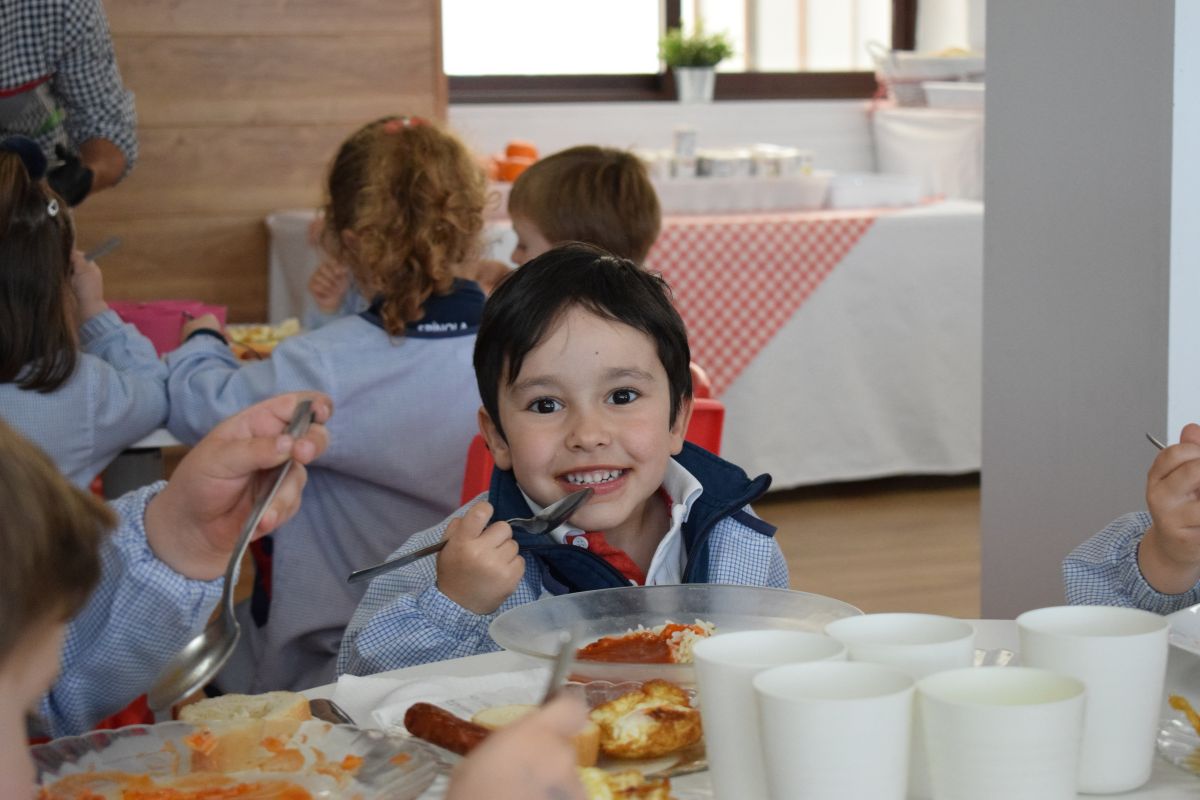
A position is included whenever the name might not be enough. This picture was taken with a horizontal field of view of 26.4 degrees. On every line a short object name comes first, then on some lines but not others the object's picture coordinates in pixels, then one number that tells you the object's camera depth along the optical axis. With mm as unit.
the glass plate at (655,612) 1514
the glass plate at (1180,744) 1330
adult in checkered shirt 3316
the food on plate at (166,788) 1325
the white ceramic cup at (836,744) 1165
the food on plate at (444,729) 1354
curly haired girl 2539
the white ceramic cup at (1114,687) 1262
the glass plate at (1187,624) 1514
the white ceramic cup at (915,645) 1247
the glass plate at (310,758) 1325
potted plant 6075
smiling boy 1870
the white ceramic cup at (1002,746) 1166
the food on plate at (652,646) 1503
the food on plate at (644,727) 1356
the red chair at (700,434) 2174
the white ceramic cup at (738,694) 1239
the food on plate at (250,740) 1370
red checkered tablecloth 4990
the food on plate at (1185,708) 1369
